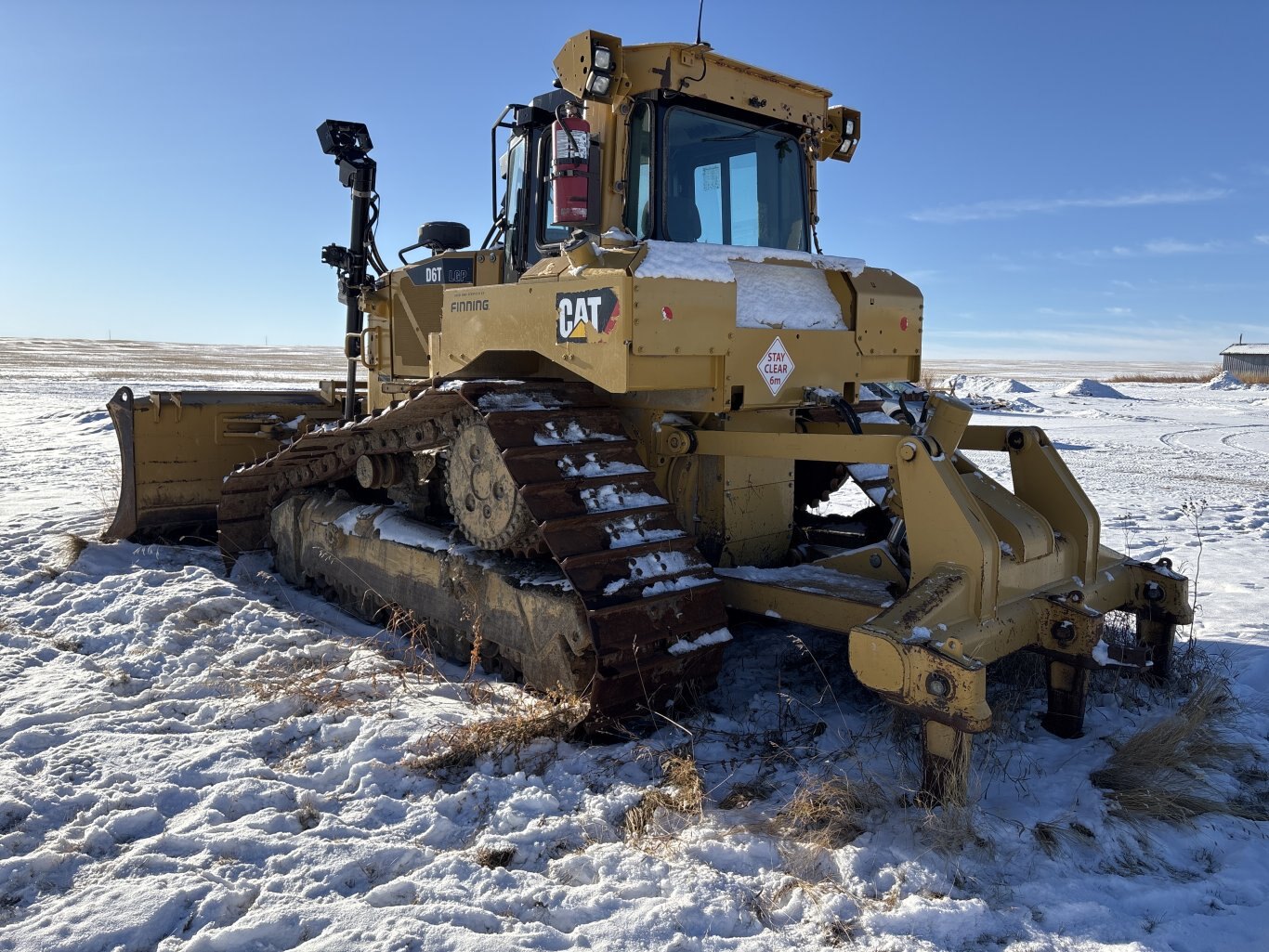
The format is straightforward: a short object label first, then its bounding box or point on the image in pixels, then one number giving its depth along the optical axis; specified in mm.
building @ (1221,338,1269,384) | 52250
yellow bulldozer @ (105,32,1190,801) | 4172
